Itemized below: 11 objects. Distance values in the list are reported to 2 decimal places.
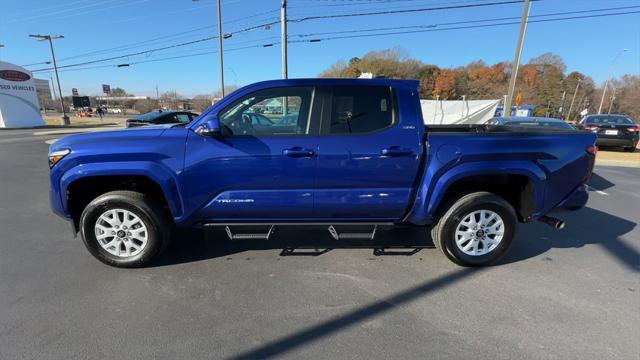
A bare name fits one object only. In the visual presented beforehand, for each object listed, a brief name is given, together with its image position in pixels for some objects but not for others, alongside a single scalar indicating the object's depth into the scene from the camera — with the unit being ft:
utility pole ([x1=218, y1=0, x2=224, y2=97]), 69.41
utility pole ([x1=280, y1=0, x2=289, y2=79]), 50.75
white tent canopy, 57.52
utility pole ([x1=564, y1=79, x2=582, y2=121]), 257.55
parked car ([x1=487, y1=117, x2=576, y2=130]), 26.91
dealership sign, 90.95
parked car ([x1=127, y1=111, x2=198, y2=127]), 41.58
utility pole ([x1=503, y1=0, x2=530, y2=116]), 43.57
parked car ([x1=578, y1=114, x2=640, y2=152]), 39.81
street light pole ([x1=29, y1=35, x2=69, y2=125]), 104.78
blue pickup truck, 10.42
